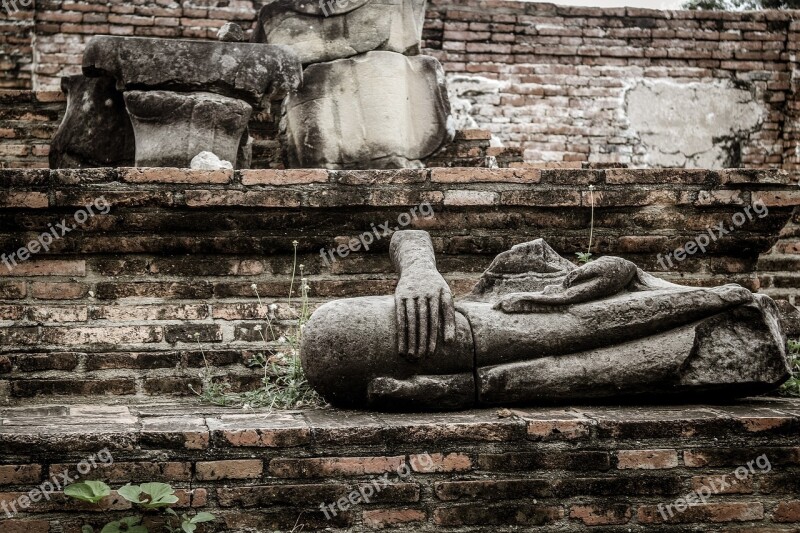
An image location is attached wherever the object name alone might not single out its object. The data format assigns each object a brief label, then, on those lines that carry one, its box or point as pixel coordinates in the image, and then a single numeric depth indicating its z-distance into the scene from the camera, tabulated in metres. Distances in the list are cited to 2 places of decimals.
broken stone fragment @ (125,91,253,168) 4.20
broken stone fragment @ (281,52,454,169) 4.94
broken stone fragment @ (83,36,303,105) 4.20
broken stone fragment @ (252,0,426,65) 5.02
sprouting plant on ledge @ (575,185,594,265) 3.58
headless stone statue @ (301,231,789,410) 2.82
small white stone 3.97
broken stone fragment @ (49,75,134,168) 4.47
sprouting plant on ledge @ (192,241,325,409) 3.12
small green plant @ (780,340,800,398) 3.32
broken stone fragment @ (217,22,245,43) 4.65
